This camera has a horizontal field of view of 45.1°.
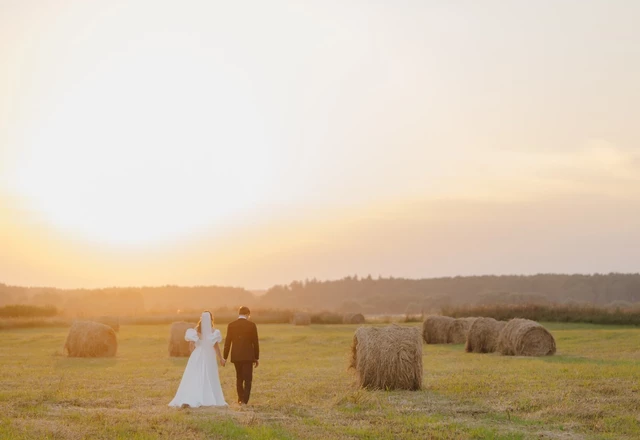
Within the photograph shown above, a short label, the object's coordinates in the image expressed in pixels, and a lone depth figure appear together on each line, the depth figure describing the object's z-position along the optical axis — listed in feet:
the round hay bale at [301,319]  193.98
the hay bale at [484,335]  100.58
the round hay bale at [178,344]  100.78
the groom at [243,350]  49.81
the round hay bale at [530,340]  93.40
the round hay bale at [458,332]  120.67
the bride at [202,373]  48.29
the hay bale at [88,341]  99.30
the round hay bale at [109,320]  166.54
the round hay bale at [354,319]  197.67
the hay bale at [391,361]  58.44
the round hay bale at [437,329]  122.01
